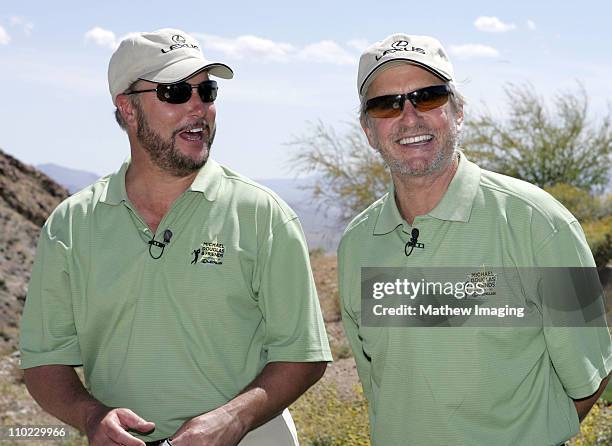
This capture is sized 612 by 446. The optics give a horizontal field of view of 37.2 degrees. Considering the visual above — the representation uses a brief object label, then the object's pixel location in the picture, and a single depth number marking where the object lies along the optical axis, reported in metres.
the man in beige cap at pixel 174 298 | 3.52
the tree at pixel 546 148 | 20.34
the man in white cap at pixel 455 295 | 3.25
